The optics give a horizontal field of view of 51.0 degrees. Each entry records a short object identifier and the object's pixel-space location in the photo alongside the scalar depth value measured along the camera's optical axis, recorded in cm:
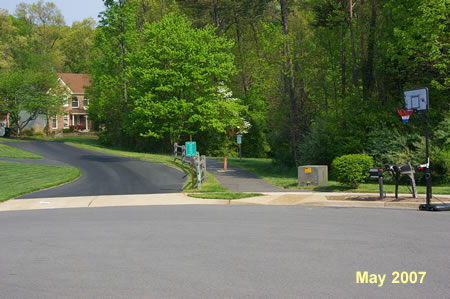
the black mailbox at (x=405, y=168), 1381
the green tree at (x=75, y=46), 8962
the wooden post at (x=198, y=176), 1888
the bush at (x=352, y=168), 1755
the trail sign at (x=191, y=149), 1905
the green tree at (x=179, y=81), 4141
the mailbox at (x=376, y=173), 1450
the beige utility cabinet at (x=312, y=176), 1948
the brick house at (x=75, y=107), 6944
